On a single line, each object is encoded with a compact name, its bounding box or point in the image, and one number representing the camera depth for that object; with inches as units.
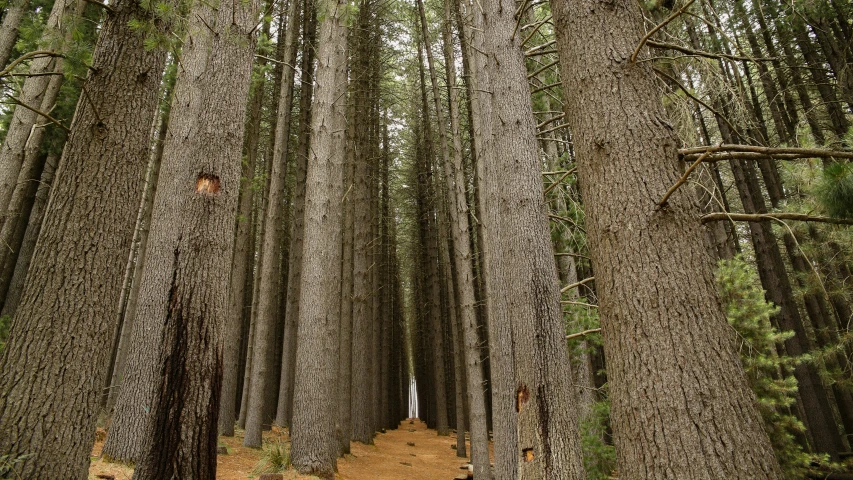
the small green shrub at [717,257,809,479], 235.9
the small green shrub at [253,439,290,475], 281.0
